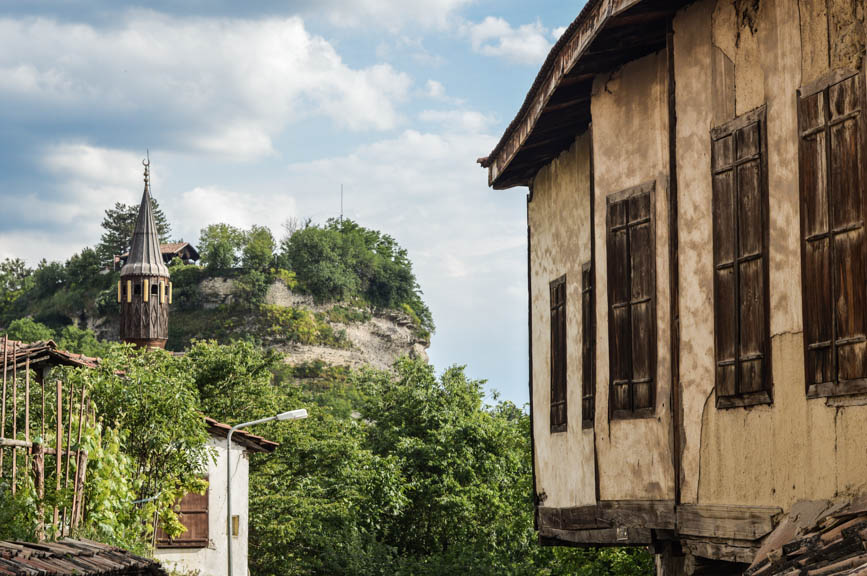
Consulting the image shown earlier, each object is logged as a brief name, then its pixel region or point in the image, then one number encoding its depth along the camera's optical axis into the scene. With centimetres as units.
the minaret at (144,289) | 6425
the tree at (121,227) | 9838
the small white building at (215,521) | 2608
